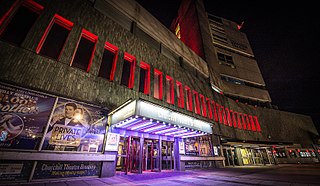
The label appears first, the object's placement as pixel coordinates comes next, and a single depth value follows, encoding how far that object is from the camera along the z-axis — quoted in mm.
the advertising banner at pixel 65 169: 5094
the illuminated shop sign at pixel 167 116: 5879
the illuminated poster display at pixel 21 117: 4789
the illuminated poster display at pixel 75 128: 5715
